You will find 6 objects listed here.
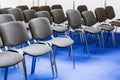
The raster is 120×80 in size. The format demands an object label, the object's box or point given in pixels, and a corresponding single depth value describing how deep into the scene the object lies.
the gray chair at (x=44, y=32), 2.30
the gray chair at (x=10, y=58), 1.71
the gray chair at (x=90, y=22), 3.08
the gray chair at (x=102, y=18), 3.34
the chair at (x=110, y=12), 3.85
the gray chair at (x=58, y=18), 3.39
